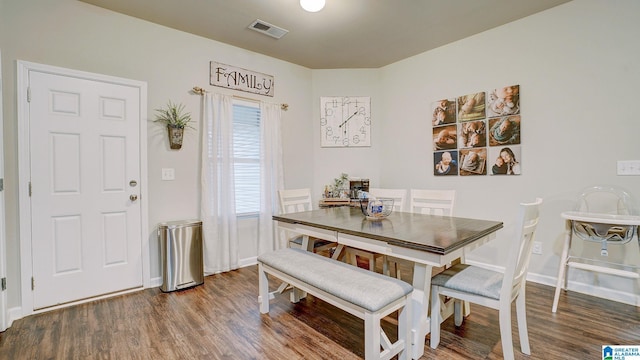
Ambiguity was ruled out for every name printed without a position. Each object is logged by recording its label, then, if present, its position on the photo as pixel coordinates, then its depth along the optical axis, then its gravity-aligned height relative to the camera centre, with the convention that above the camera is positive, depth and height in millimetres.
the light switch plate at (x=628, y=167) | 2375 +53
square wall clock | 4273 +807
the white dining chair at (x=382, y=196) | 2566 -329
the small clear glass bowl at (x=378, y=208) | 2375 -280
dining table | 1572 -382
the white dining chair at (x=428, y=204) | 2574 -279
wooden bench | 1526 -673
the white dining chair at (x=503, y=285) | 1548 -660
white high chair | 2164 -392
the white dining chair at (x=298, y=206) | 2776 -331
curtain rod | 3188 +955
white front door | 2395 -99
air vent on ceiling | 2979 +1575
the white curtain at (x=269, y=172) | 3688 +44
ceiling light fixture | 2395 +1442
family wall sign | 3369 +1197
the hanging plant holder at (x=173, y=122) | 2984 +561
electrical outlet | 2885 -747
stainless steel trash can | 2789 -776
